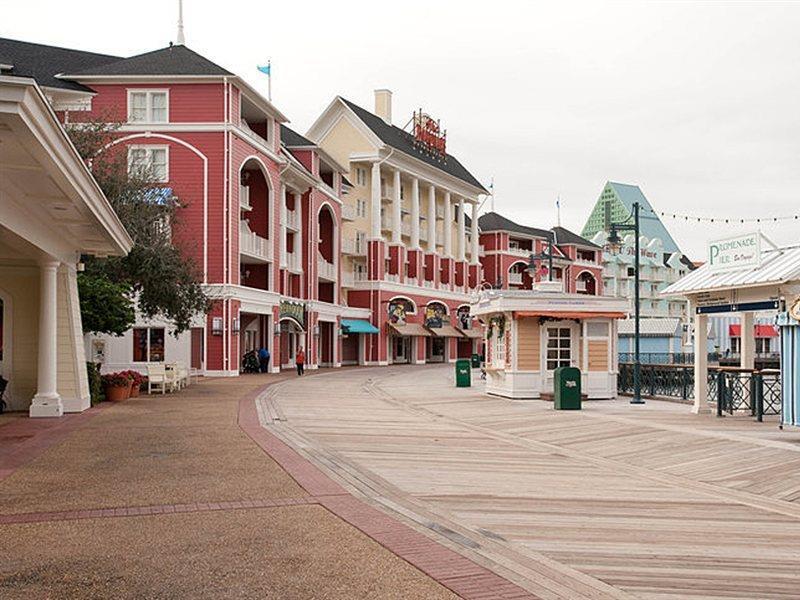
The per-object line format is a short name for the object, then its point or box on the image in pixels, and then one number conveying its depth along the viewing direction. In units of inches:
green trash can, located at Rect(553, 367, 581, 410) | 862.5
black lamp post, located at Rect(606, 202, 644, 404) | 987.3
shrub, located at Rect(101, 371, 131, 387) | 928.3
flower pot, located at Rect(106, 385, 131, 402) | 924.6
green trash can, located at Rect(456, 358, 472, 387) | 1322.6
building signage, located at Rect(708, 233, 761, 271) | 743.1
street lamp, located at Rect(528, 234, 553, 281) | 1335.8
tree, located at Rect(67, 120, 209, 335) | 1158.3
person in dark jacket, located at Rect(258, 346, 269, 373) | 1811.0
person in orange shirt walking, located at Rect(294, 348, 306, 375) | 1656.3
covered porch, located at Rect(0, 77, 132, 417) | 524.4
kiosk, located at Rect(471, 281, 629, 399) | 1029.2
